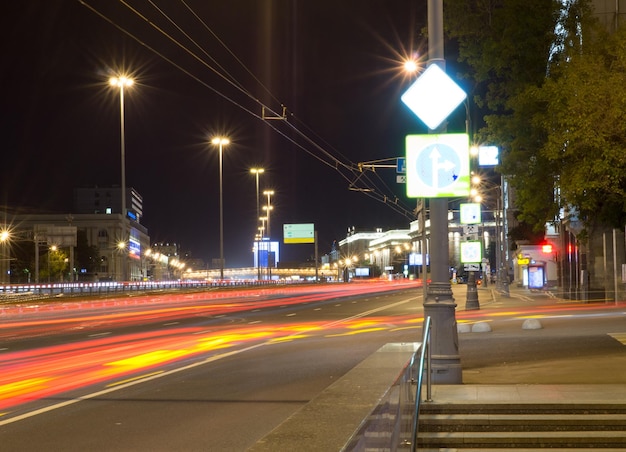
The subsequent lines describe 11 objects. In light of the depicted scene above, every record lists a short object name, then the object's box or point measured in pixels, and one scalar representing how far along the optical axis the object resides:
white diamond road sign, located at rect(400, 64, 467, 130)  10.91
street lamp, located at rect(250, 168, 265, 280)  75.15
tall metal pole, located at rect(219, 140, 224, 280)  60.05
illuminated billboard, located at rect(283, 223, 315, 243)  97.38
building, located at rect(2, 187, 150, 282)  138.12
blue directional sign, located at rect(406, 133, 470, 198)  10.83
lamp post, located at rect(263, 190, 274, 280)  94.96
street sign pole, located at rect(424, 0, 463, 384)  10.63
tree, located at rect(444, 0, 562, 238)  24.92
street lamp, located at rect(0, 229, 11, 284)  108.53
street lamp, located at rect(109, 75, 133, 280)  40.25
